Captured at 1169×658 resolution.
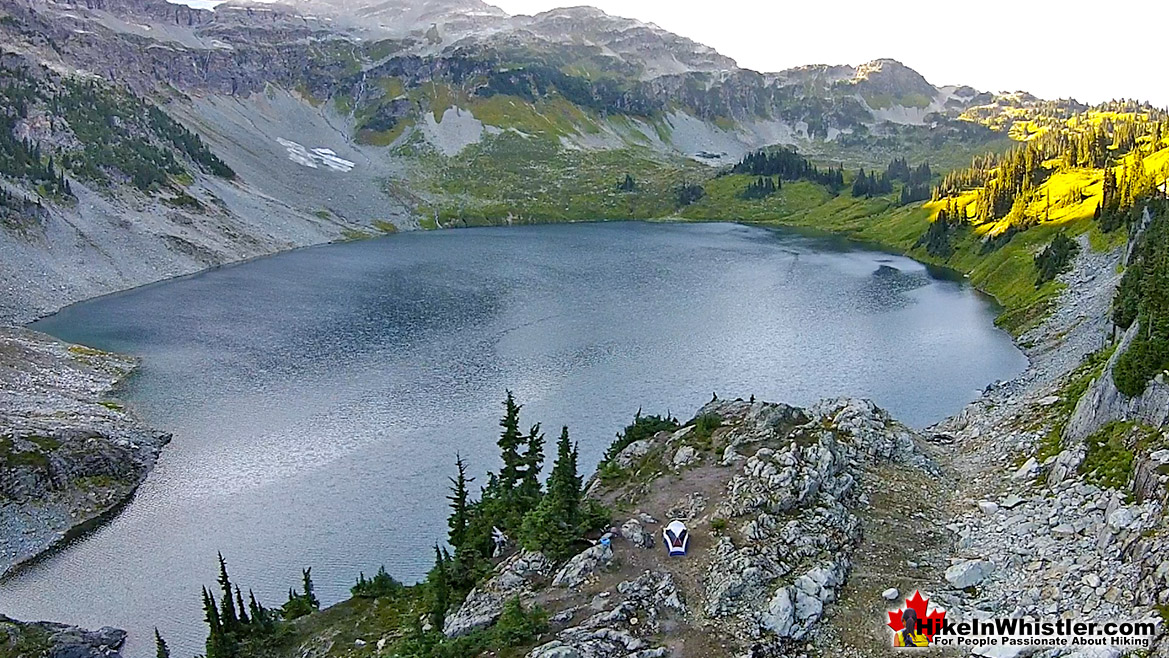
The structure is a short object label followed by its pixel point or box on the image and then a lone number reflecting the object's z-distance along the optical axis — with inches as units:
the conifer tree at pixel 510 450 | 2071.9
